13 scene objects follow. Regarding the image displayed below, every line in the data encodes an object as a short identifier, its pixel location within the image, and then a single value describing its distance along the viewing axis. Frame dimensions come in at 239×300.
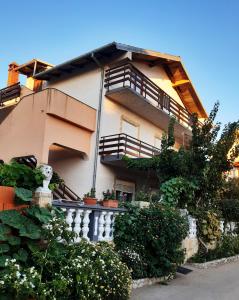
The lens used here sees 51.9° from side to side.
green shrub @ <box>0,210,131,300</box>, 3.47
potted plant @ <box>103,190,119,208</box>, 5.92
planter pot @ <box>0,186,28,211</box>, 4.07
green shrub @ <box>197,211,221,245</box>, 8.36
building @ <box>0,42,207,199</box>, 10.57
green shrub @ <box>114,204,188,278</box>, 5.66
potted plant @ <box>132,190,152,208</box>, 7.78
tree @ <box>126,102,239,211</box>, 8.60
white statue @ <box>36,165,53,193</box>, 4.40
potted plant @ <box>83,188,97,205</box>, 5.88
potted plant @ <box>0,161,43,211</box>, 4.41
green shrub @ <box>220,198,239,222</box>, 10.35
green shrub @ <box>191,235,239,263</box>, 7.91
